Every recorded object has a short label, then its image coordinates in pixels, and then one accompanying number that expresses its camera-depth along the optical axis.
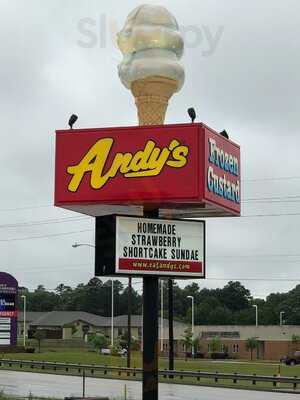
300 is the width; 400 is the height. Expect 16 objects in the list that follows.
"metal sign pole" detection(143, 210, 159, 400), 14.20
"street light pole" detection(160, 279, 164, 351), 104.30
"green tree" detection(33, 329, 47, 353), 91.19
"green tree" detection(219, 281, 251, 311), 166.75
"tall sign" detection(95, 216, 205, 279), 14.03
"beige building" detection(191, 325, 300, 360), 99.00
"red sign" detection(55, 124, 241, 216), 13.73
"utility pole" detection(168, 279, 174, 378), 40.44
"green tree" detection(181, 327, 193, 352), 95.25
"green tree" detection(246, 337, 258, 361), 97.50
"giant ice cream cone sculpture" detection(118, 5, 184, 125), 14.12
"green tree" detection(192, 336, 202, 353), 95.32
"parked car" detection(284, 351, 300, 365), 75.62
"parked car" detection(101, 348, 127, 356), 81.62
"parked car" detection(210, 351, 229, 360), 94.05
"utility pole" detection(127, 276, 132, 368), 47.80
